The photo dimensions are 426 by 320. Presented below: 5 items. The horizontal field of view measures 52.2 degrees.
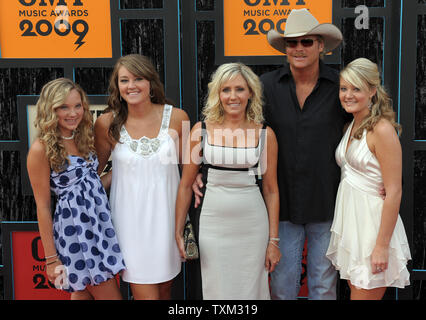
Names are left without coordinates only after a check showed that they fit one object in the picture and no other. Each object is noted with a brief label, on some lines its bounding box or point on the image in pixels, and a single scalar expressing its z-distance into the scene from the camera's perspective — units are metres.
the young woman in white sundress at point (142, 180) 2.52
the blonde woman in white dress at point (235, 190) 2.46
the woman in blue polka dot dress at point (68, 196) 2.34
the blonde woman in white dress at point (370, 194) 2.30
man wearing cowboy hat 2.58
